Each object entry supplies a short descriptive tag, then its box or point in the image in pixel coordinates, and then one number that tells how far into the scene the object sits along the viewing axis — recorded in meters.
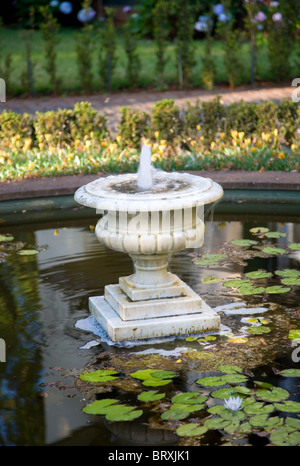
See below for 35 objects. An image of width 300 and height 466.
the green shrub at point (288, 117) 11.04
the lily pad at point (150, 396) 4.53
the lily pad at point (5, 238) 7.78
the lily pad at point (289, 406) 4.32
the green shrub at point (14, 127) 11.05
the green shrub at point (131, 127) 11.02
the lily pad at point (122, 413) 4.31
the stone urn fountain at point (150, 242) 5.26
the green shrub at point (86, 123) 11.15
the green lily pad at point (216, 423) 4.18
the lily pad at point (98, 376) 4.77
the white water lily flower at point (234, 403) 4.32
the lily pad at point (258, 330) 5.41
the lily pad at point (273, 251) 7.08
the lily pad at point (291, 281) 6.30
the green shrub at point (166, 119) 11.12
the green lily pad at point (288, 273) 6.50
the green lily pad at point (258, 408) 4.32
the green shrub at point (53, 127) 10.99
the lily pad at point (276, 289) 6.13
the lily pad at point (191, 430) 4.13
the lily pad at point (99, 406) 4.40
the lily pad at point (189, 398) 4.47
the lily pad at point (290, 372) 4.77
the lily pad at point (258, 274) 6.49
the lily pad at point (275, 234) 7.60
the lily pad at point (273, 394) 4.46
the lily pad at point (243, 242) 7.39
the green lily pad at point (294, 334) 5.30
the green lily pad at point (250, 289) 6.13
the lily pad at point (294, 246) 7.18
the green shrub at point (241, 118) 11.06
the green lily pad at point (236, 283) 6.32
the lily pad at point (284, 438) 4.00
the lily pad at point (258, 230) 7.83
